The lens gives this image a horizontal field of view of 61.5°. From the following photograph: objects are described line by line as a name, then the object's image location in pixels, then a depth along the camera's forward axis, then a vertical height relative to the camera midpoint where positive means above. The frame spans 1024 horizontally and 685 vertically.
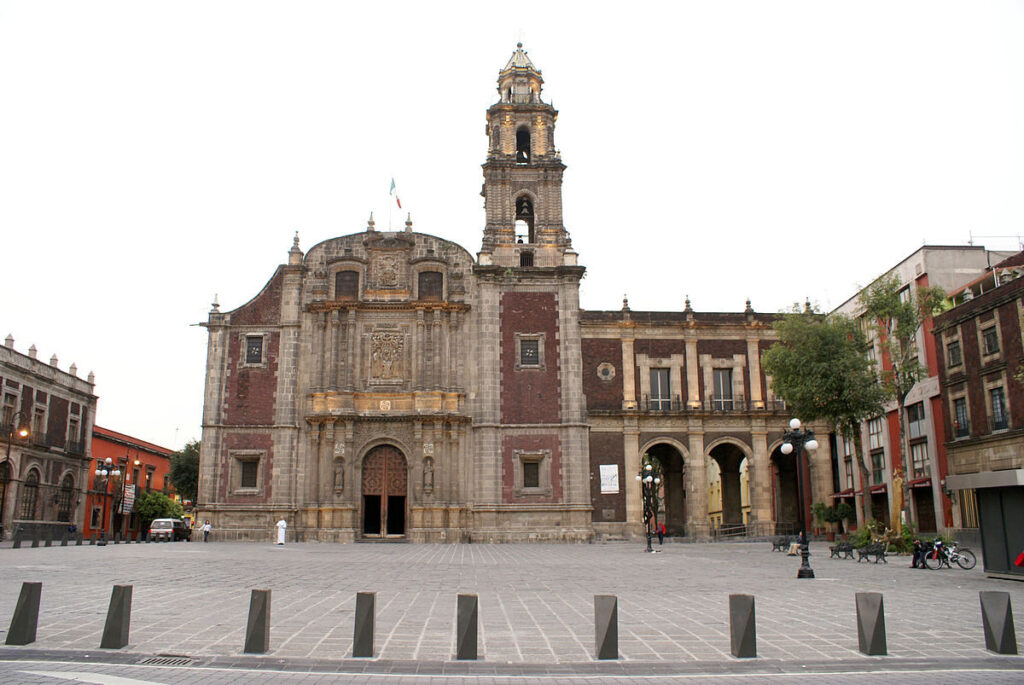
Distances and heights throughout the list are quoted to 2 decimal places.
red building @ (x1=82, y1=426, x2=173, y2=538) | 59.41 +2.25
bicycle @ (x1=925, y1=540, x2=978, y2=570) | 24.31 -1.41
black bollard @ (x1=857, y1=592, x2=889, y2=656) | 9.78 -1.33
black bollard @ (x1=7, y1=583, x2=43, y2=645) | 9.88 -1.21
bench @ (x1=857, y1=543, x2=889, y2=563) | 26.09 -1.33
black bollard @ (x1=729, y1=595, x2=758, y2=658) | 9.68 -1.34
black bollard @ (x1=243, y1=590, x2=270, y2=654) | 9.66 -1.31
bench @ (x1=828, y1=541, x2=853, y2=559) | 27.86 -1.39
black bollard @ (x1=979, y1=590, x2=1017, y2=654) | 9.85 -1.33
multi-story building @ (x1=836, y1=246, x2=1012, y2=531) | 39.22 +4.20
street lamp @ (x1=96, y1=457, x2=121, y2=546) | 39.56 +1.95
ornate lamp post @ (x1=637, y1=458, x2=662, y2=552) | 44.87 +1.07
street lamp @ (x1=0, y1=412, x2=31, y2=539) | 45.77 +1.96
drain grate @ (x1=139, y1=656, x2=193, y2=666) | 9.23 -1.60
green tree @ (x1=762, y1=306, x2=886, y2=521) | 32.75 +5.12
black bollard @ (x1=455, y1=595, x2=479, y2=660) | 9.46 -1.29
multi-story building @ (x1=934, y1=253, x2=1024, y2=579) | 31.34 +4.91
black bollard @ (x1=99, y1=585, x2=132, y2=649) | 9.83 -1.24
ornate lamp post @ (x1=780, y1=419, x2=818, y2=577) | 20.28 +1.49
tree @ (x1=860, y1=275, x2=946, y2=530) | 31.06 +6.83
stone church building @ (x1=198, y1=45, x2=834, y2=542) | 42.75 +5.72
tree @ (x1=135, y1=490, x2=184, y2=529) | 66.38 +0.29
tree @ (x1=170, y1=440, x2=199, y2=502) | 65.12 +2.94
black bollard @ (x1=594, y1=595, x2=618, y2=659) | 9.56 -1.30
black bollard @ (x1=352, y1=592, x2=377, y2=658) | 9.48 -1.28
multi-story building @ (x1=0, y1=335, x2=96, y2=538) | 47.38 +4.00
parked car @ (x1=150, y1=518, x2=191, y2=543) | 46.97 -1.04
